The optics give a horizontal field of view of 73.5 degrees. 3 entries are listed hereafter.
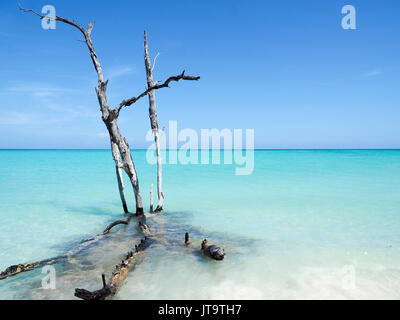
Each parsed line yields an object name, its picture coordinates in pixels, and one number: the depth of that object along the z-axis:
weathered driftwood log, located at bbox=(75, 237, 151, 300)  4.31
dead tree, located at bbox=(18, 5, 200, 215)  8.23
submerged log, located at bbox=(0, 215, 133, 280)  5.46
